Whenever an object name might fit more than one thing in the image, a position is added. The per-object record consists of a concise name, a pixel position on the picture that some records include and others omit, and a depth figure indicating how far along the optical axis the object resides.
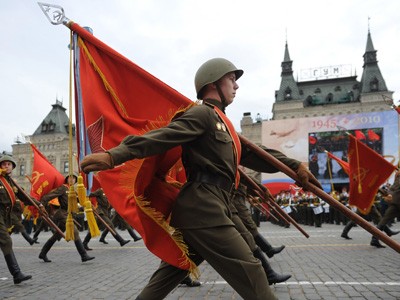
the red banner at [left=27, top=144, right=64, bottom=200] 10.66
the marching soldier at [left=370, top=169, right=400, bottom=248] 8.93
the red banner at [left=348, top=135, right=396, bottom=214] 9.66
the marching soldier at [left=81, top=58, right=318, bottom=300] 2.51
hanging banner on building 38.25
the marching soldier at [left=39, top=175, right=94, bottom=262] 8.23
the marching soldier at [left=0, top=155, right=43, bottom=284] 6.07
